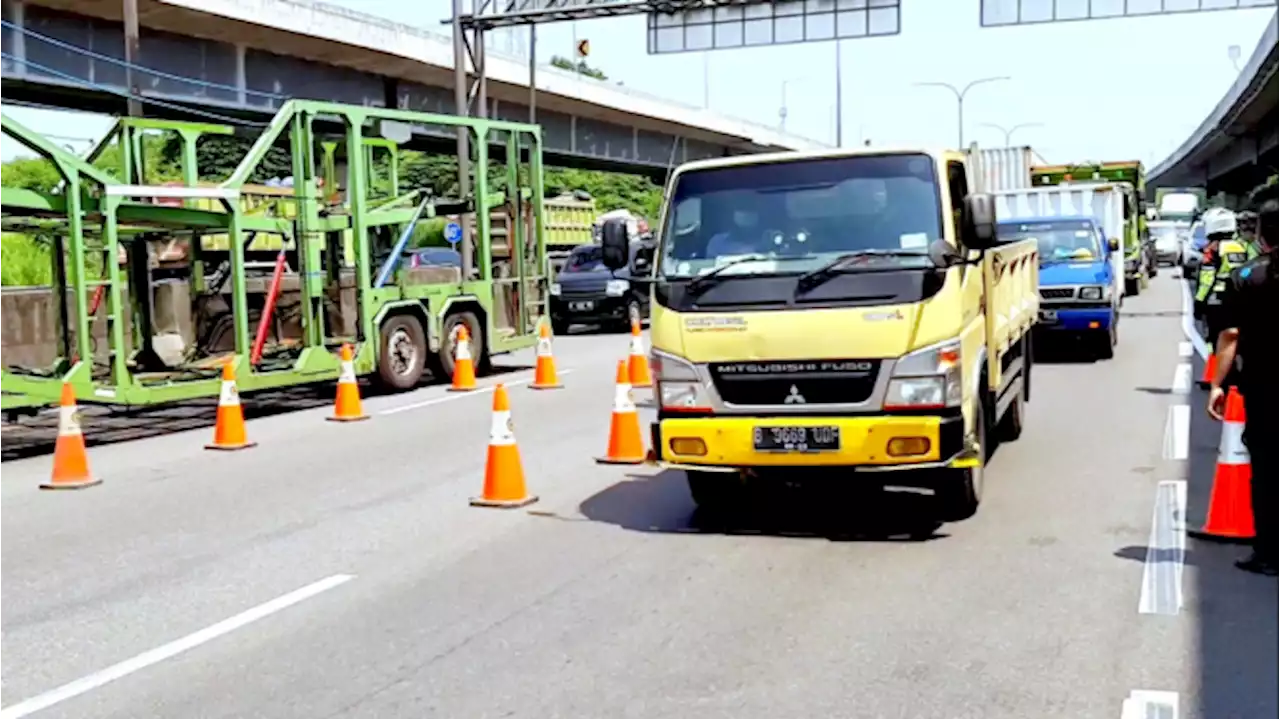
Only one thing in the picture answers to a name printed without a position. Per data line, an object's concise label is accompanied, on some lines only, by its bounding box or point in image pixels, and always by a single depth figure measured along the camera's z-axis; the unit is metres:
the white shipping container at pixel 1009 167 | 35.59
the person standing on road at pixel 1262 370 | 6.80
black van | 27.44
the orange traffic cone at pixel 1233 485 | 7.71
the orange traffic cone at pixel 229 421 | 12.71
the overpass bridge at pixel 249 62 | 27.67
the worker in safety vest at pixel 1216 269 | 13.91
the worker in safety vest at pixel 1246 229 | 11.91
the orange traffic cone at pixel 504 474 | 9.27
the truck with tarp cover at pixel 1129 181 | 34.88
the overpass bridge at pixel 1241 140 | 44.24
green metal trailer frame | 12.88
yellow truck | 7.70
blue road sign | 25.42
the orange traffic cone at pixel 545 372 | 17.08
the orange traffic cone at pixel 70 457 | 10.79
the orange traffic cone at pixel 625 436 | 10.91
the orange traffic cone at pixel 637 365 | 15.15
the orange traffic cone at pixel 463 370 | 16.88
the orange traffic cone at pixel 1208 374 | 14.24
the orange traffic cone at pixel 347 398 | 14.59
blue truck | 18.23
